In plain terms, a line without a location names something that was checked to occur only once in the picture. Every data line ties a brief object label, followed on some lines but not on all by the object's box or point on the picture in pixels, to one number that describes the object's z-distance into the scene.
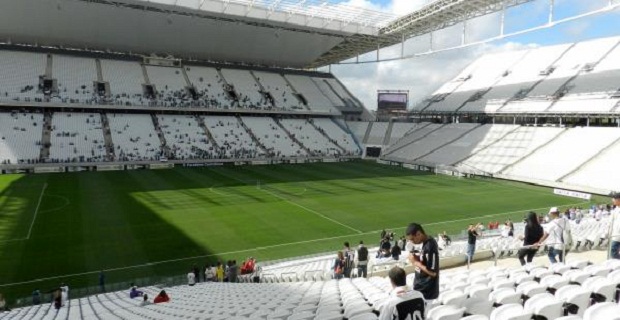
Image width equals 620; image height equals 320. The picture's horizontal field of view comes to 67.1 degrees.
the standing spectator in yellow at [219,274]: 19.66
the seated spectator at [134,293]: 16.66
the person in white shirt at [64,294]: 16.01
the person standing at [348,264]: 16.18
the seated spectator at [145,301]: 14.46
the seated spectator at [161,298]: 14.65
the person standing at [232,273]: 19.45
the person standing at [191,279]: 18.38
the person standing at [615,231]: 9.88
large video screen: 80.06
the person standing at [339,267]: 16.27
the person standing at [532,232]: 10.45
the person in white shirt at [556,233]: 10.81
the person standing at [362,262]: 15.73
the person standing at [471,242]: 14.67
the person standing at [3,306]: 15.30
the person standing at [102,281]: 18.05
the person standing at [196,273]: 19.44
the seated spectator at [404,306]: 4.73
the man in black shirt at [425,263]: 6.01
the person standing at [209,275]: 19.88
